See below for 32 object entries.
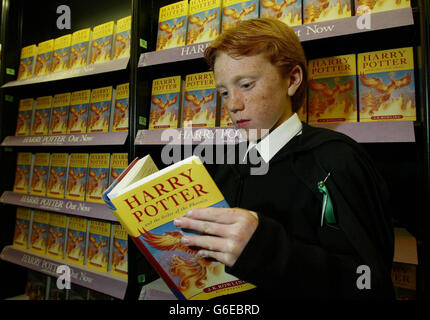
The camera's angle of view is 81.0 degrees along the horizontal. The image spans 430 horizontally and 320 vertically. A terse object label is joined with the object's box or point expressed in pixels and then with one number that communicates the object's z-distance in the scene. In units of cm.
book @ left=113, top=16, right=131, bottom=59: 160
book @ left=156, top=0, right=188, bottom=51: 145
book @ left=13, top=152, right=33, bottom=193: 205
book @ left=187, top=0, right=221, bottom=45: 135
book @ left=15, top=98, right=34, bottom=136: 209
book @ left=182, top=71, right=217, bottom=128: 135
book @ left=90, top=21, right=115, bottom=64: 168
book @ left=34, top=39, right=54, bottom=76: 198
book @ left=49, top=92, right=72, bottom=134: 188
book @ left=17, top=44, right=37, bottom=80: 209
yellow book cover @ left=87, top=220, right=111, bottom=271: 164
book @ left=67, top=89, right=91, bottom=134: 179
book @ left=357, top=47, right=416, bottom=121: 98
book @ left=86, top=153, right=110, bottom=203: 167
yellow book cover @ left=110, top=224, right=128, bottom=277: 156
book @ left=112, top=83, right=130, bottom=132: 162
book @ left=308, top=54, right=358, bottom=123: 106
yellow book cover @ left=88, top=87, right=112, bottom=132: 170
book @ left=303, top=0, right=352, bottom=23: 108
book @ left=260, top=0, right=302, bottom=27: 115
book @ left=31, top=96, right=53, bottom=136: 198
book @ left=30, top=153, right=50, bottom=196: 194
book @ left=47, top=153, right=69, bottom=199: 185
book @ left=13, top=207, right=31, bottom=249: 205
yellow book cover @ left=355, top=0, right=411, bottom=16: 99
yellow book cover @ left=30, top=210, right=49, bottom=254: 193
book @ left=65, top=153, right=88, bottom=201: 175
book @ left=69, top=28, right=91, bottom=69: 180
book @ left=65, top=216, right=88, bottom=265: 173
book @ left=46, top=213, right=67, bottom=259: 184
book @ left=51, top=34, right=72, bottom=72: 189
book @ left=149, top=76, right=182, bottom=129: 145
